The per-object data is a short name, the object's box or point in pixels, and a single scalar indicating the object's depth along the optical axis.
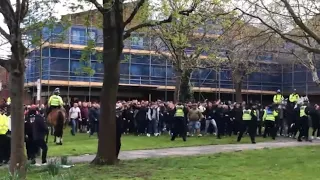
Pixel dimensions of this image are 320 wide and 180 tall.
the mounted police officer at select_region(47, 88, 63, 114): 21.34
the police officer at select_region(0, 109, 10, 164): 16.62
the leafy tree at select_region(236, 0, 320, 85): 16.14
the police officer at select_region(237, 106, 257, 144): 23.59
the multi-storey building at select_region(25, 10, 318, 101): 51.19
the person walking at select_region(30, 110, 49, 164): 15.85
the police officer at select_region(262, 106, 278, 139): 26.06
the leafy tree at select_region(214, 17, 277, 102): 18.22
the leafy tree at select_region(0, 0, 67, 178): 11.69
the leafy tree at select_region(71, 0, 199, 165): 15.73
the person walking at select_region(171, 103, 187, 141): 24.50
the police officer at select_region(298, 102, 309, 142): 23.98
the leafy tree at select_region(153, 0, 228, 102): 17.83
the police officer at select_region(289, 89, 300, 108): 27.41
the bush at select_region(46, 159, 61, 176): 12.42
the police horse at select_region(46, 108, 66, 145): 21.06
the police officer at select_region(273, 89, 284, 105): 28.28
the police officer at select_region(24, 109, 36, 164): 16.65
